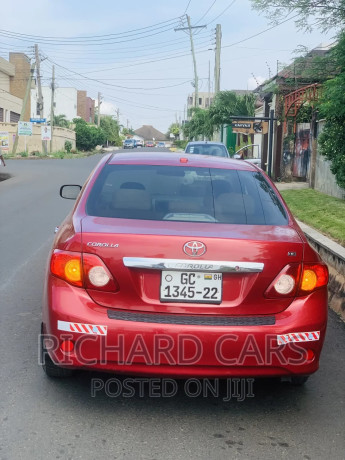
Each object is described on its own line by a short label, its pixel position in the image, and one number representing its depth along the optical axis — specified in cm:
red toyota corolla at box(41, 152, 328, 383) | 374
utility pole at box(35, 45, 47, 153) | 5224
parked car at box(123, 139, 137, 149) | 8421
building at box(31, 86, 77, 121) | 11250
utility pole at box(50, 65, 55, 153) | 6232
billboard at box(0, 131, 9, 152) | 5297
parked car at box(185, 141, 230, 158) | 2094
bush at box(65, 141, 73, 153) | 7005
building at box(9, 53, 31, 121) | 7625
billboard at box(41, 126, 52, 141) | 5556
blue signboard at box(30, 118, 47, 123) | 7065
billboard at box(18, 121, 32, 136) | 5112
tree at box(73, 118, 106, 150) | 8300
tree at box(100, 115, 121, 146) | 11662
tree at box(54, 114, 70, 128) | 9544
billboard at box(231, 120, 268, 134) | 2673
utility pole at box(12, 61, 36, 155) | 4947
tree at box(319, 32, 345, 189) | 1045
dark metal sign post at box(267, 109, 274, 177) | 2200
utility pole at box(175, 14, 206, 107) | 5459
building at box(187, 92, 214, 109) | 14470
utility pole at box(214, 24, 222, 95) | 3869
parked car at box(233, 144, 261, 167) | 3516
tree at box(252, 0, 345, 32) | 1193
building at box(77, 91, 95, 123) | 12025
